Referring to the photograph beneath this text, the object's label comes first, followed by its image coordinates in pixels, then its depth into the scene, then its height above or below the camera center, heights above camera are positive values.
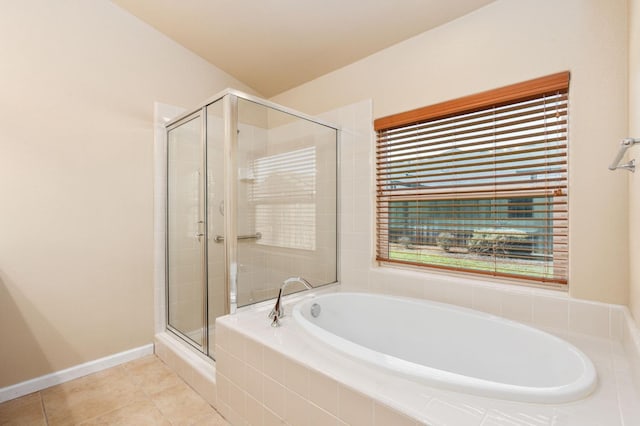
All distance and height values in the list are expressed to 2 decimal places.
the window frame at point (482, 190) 1.66 +0.26
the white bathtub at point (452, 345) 1.08 -0.67
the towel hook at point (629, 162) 1.04 +0.21
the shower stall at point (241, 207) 1.98 +0.03
